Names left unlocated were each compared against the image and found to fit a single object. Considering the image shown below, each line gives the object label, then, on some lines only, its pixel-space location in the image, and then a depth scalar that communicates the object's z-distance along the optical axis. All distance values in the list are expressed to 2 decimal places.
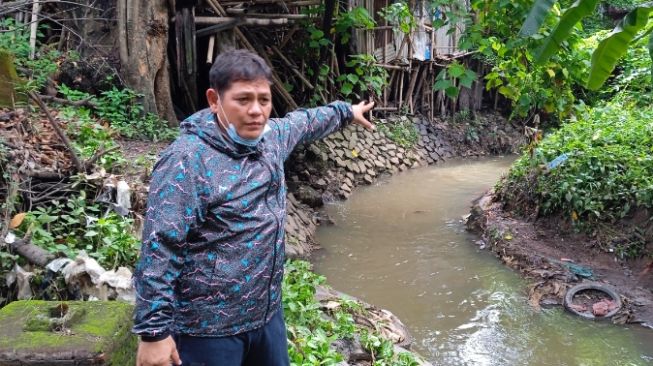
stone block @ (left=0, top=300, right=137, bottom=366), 1.89
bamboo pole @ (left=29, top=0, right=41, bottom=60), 6.68
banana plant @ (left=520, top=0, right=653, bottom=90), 1.96
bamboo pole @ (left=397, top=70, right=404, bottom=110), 13.60
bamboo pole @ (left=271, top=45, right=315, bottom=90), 9.66
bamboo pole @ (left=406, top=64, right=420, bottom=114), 13.96
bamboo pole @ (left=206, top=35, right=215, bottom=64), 8.02
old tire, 5.20
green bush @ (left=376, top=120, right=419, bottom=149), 12.54
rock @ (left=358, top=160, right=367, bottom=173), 10.65
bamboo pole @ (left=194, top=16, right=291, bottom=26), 7.99
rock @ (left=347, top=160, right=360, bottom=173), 10.38
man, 1.56
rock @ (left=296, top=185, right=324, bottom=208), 8.41
